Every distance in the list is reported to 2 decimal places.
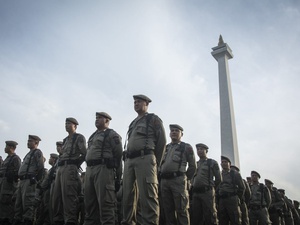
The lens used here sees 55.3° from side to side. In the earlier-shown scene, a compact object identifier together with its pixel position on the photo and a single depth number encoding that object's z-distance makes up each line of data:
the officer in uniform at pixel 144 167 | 4.58
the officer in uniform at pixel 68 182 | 5.89
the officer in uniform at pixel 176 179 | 6.18
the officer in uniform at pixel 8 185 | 8.05
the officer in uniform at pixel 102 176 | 5.20
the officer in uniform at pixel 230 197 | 8.27
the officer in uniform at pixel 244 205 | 9.03
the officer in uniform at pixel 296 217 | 17.25
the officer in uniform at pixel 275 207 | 12.35
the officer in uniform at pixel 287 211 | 15.22
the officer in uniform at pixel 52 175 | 7.12
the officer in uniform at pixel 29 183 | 7.21
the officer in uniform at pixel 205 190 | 7.36
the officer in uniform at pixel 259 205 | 10.13
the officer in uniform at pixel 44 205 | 7.79
